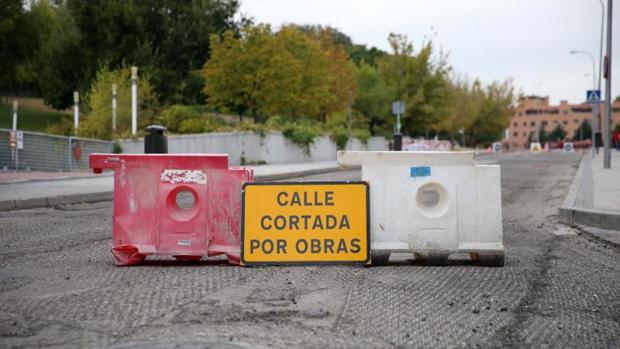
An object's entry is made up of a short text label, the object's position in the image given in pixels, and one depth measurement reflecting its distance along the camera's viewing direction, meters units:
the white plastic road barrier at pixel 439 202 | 6.86
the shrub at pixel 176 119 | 36.34
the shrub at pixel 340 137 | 48.66
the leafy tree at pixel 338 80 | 52.53
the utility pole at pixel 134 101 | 28.23
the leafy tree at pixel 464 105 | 81.29
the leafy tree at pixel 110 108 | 31.53
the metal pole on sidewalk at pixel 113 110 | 30.70
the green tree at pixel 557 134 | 180.88
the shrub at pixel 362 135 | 52.22
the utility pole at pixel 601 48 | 43.12
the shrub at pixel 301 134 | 41.29
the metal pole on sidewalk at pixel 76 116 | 32.59
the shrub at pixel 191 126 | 36.16
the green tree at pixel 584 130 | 169.50
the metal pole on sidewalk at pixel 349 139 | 48.54
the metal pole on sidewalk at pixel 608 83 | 25.27
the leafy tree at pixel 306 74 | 43.06
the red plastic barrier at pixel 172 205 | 6.97
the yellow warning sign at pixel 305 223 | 6.78
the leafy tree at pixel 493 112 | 94.38
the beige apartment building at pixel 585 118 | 171.45
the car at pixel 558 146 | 128.90
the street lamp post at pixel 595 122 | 50.44
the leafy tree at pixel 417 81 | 63.06
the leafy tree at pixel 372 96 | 59.19
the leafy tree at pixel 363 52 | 93.12
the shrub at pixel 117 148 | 27.95
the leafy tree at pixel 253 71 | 39.75
